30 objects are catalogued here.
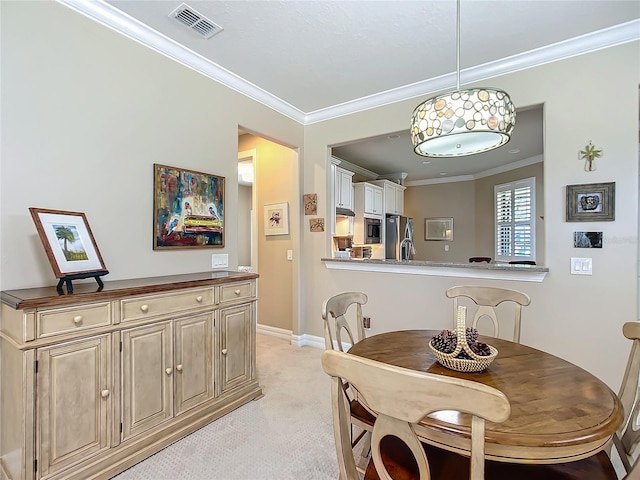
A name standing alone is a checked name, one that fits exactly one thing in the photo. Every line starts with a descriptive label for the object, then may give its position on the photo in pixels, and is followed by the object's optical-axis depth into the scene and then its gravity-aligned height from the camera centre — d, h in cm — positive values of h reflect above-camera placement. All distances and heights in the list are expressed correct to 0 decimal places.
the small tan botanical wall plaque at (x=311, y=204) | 381 +45
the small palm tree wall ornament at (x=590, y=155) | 236 +65
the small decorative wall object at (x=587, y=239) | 235 +1
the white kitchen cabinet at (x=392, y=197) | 615 +89
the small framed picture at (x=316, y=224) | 378 +19
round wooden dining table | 93 -59
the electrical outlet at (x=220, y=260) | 283 -19
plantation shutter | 549 +38
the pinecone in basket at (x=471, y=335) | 144 -45
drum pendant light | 145 +60
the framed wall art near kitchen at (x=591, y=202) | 230 +29
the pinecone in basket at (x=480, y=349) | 139 -50
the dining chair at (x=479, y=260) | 525 -34
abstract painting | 241 +26
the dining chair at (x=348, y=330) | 149 -56
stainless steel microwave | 553 +19
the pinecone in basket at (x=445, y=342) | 142 -48
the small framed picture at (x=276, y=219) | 407 +28
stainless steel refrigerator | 632 +2
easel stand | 164 -21
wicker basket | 134 -51
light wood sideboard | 147 -75
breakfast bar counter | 260 -28
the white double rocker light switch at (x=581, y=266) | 238 -20
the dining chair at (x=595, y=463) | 113 -85
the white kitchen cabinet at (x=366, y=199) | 548 +74
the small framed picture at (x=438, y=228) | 713 +27
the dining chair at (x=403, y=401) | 74 -41
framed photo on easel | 166 -3
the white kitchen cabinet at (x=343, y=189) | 499 +84
